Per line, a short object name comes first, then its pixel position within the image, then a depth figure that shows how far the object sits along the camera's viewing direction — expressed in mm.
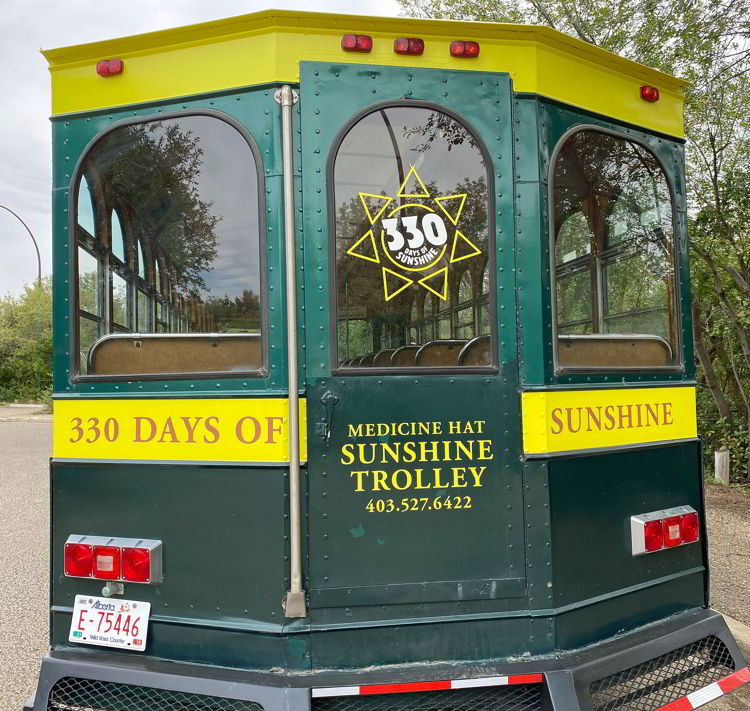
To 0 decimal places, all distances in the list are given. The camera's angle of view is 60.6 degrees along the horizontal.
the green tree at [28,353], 25609
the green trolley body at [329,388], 2250
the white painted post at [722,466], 8847
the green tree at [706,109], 7656
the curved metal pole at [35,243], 22141
